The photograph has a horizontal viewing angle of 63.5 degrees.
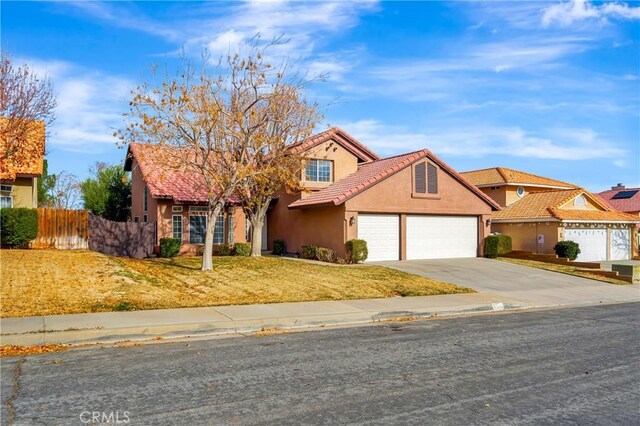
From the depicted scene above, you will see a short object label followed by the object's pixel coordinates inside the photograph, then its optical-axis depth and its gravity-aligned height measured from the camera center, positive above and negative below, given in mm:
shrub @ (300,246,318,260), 25562 -1716
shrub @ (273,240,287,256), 29078 -1632
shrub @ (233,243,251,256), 26797 -1614
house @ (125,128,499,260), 25234 +623
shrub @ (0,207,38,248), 21828 -363
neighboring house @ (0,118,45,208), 18898 +2104
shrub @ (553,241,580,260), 29203 -1723
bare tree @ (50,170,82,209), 55656 +2461
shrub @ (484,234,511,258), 28109 -1450
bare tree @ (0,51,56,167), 17375 +3629
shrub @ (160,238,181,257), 25469 -1438
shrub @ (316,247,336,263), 24547 -1750
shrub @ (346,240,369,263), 23359 -1487
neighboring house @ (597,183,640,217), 54756 +2265
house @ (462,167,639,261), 31562 -213
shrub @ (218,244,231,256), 27359 -1752
